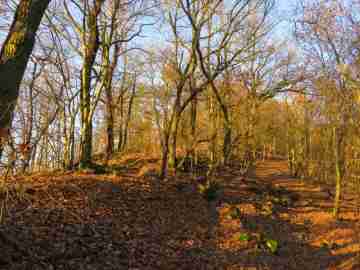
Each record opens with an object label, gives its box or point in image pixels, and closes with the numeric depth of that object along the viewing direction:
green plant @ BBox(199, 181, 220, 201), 13.23
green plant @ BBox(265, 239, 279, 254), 8.33
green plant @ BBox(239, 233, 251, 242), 8.76
